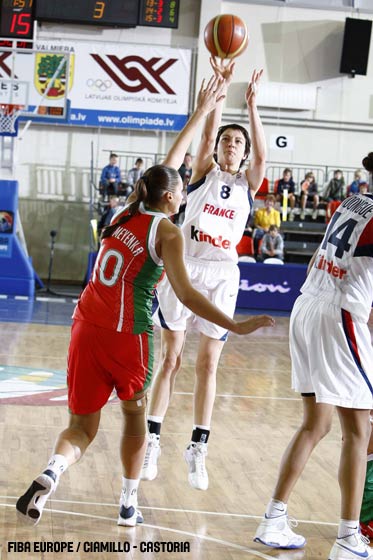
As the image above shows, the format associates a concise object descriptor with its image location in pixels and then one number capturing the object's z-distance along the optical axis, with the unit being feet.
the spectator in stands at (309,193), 61.47
